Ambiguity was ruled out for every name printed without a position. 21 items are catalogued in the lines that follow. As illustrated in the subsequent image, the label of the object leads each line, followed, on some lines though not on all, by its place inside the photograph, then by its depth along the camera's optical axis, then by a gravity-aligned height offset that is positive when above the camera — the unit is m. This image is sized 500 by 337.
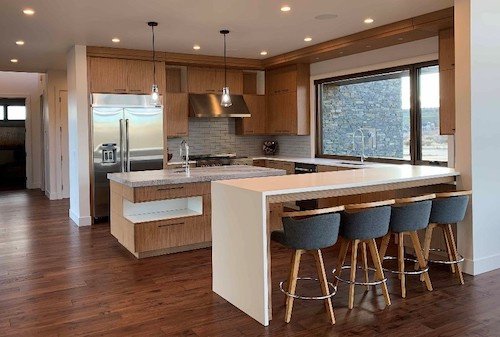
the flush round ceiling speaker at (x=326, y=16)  5.33 +1.57
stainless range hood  7.87 +0.78
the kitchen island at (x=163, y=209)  4.93 -0.65
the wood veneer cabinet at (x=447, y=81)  5.33 +0.79
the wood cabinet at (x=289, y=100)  8.06 +0.92
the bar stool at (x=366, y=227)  3.41 -0.58
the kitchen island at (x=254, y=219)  3.23 -0.50
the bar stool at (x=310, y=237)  3.19 -0.60
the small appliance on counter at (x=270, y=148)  9.02 +0.07
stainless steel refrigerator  7.02 +0.24
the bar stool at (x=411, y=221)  3.68 -0.58
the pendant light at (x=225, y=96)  5.86 +0.71
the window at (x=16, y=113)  12.93 +1.19
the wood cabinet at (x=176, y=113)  7.86 +0.68
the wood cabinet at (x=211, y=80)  8.12 +1.29
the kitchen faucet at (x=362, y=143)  7.18 +0.11
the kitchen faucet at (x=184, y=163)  5.71 -0.18
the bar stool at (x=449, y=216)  3.95 -0.58
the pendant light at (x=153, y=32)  5.56 +1.56
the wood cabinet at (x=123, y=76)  6.98 +1.21
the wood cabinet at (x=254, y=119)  8.66 +0.61
